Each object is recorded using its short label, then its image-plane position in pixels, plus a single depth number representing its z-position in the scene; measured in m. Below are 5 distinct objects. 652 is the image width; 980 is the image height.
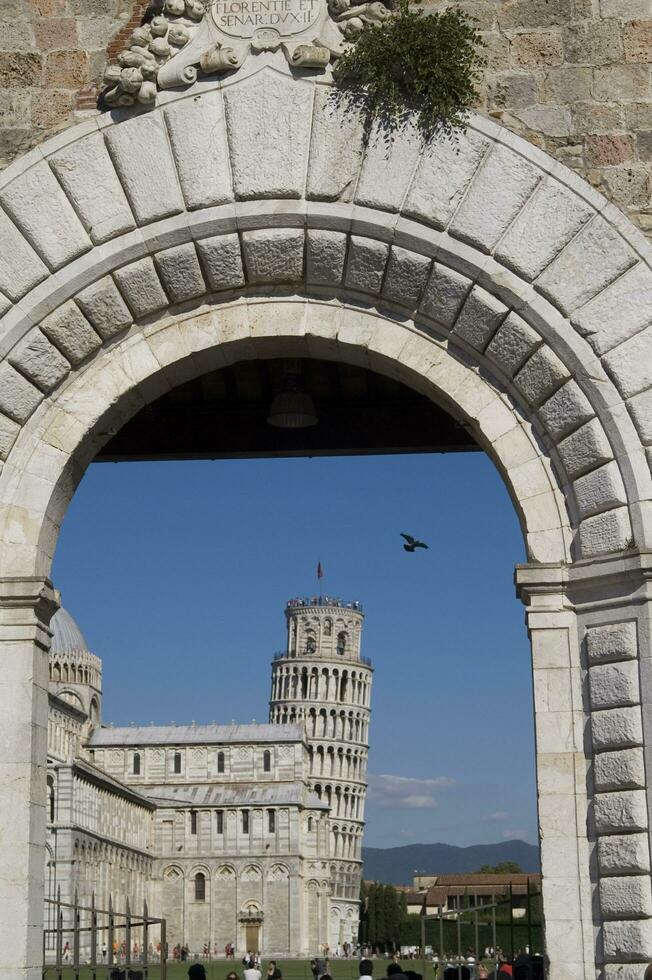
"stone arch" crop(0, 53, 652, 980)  9.47
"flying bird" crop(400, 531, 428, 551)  16.19
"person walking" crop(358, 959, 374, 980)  13.75
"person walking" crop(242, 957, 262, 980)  24.72
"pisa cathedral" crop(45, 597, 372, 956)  105.88
